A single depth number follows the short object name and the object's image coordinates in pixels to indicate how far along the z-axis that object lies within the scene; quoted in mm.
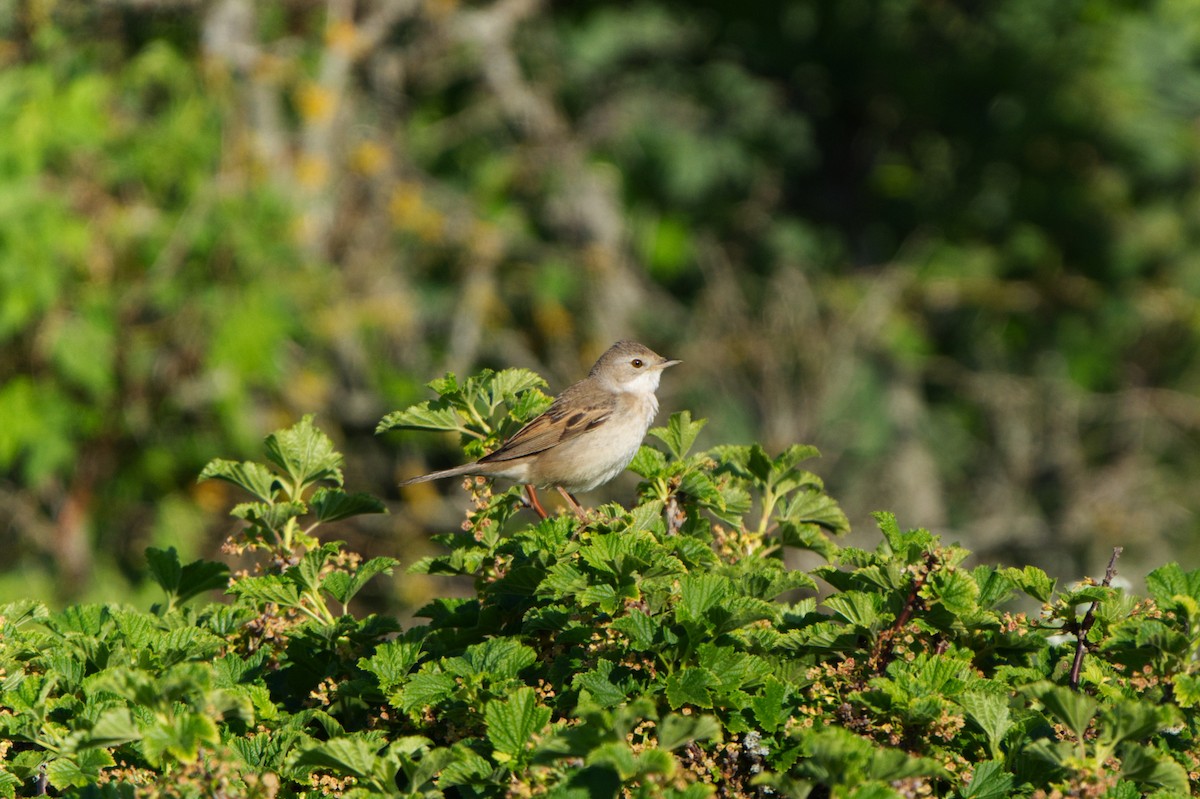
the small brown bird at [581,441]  11906
